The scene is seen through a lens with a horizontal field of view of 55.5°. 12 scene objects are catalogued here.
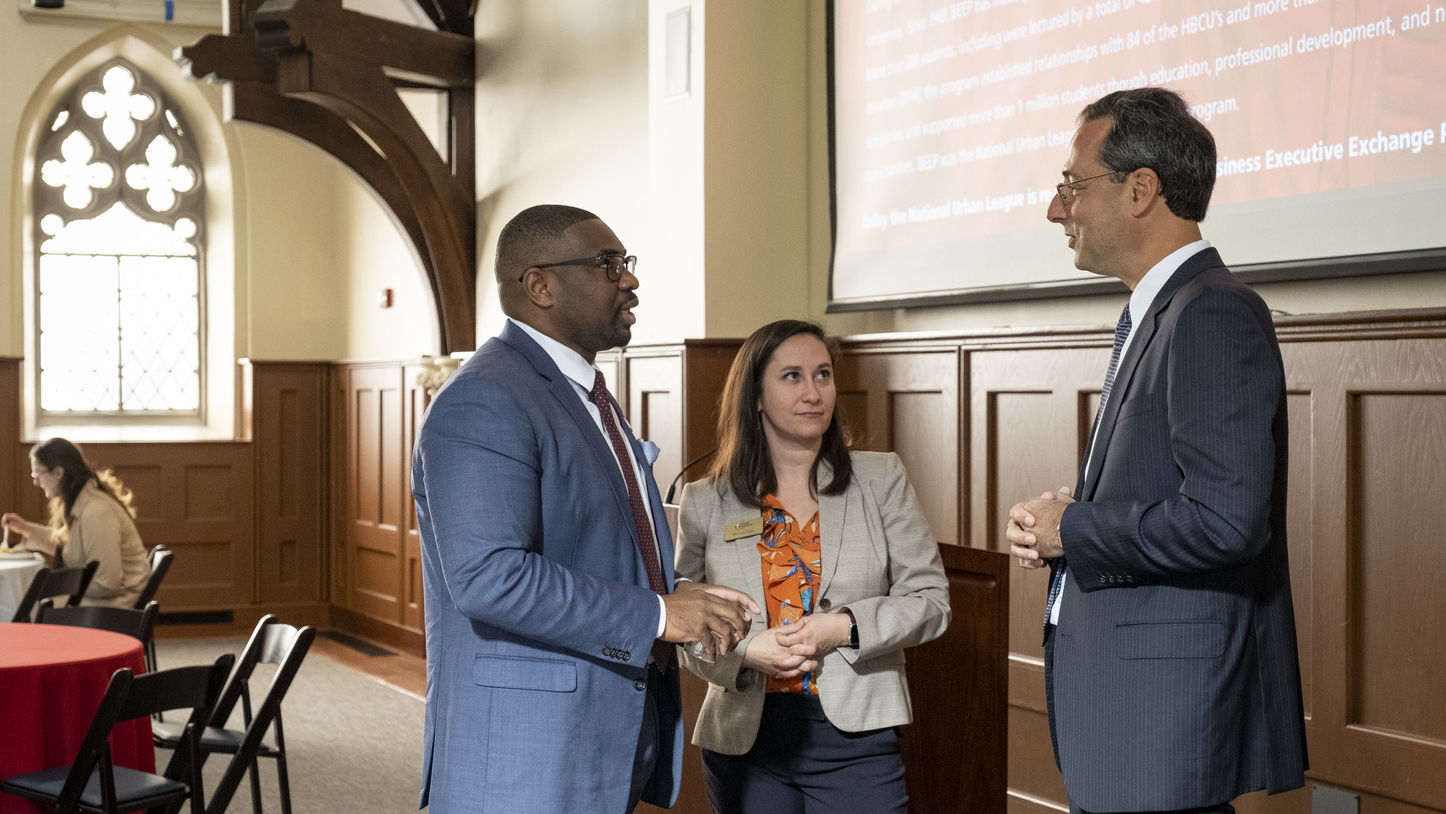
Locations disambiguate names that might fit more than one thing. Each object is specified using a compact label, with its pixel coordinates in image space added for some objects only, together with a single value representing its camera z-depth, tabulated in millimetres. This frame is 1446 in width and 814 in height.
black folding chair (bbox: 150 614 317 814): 3963
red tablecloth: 3949
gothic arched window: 9953
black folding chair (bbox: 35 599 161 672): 4891
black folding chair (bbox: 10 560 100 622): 5953
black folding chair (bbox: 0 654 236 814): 3568
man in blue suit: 1897
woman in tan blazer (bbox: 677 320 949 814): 2469
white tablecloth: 6457
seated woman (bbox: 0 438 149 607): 6598
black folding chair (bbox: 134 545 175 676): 6512
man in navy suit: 1776
